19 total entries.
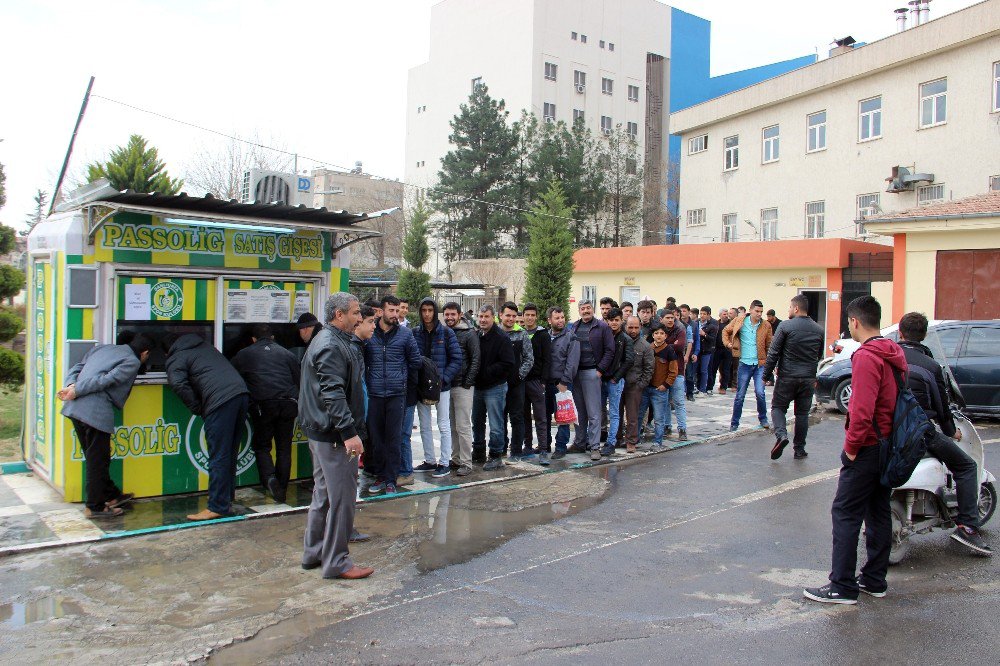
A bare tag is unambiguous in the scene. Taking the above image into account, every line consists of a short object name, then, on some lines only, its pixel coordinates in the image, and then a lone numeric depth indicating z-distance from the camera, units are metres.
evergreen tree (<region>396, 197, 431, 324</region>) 31.22
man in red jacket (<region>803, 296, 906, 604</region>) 4.88
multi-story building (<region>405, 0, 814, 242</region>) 51.09
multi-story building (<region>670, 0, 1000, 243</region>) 25.75
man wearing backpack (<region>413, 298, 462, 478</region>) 8.67
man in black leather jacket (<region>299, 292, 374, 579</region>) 5.37
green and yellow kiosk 6.91
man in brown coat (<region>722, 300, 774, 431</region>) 11.52
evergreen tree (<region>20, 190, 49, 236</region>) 31.96
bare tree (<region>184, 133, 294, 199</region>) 35.53
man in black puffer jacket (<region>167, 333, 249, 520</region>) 6.84
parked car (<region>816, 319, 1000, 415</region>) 11.95
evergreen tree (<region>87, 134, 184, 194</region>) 13.95
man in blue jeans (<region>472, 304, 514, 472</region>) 9.01
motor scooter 5.71
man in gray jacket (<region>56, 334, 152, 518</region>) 6.53
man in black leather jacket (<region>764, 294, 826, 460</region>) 9.48
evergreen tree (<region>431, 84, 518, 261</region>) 44.81
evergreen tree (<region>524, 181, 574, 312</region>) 24.55
